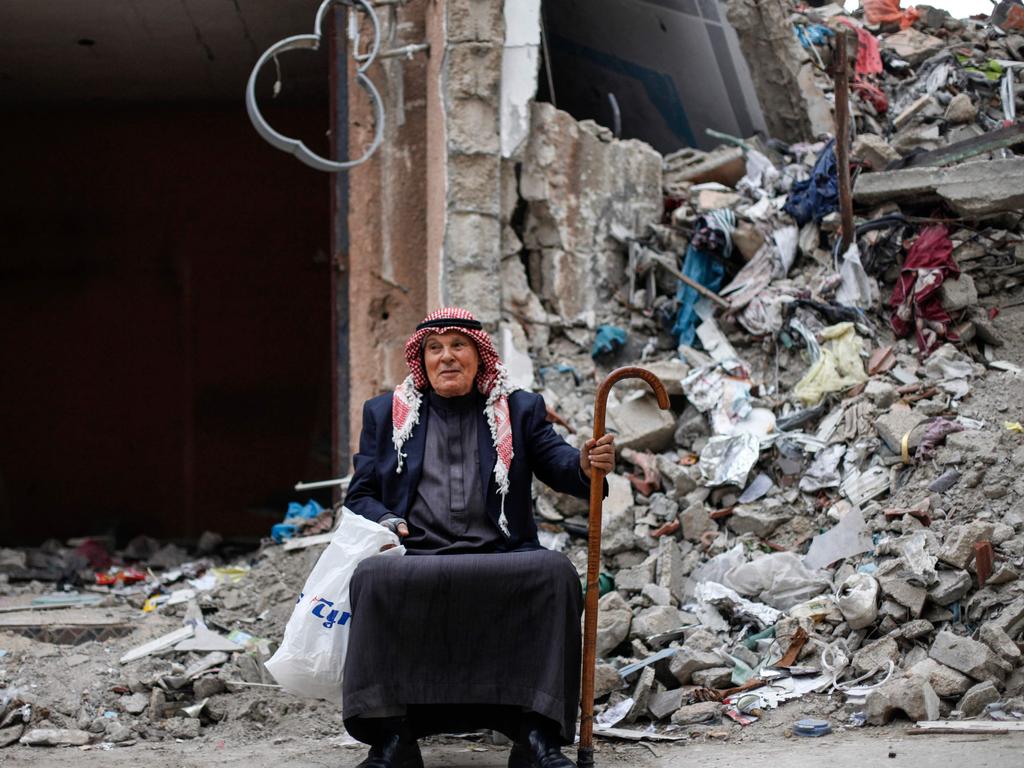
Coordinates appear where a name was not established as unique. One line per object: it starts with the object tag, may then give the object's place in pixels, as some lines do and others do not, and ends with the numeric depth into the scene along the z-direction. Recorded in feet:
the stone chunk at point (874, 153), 22.45
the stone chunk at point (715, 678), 14.52
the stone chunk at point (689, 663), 14.66
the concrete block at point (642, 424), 19.63
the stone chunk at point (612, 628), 15.56
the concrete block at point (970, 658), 13.07
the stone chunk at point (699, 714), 13.85
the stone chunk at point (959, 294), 19.92
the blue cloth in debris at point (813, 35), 27.25
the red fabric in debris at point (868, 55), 27.58
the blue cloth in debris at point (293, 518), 21.42
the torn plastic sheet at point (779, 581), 16.12
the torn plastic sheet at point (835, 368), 19.52
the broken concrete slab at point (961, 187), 20.12
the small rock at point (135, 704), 15.47
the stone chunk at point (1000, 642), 13.26
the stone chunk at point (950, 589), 14.38
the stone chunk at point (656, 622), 15.67
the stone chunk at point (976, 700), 12.77
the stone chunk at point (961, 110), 24.85
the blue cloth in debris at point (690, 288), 21.53
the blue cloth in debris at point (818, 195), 21.70
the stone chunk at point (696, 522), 18.08
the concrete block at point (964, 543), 14.61
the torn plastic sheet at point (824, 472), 18.17
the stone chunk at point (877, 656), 14.07
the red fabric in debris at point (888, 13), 30.68
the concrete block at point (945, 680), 12.99
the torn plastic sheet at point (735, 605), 15.75
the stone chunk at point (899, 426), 17.74
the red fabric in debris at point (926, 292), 19.98
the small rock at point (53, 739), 14.49
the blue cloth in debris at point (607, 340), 21.20
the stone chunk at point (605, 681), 14.53
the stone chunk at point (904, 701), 12.70
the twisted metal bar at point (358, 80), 18.56
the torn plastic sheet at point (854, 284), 20.62
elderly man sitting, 11.62
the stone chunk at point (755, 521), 17.87
